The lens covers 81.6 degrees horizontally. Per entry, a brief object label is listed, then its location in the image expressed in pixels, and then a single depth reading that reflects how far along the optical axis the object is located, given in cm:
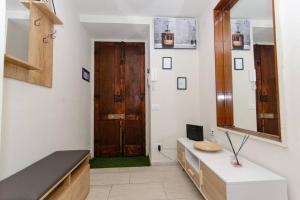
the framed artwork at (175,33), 344
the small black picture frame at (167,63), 346
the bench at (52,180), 109
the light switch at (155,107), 342
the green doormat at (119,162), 337
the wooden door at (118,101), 405
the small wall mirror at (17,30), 140
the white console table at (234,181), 135
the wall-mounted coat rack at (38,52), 147
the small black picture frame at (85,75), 343
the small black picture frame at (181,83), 348
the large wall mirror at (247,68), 174
